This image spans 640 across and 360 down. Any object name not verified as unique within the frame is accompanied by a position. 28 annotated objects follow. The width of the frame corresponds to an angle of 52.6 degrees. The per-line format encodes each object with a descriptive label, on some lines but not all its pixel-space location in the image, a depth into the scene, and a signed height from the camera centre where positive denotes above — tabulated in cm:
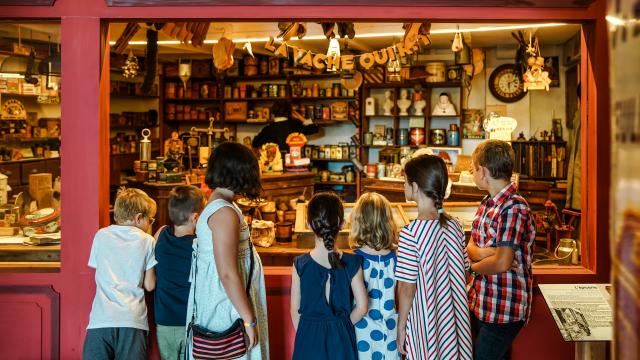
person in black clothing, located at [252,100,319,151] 948 +64
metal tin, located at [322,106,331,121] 1033 +88
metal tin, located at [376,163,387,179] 899 -2
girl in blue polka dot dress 291 -50
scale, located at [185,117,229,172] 829 +43
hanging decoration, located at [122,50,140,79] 699 +110
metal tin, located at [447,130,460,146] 945 +46
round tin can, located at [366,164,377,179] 909 -2
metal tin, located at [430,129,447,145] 952 +48
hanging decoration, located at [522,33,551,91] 719 +106
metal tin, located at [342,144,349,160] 1038 +31
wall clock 935 +126
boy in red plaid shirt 280 -38
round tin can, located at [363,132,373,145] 1006 +49
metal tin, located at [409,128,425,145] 962 +50
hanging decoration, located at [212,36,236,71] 599 +108
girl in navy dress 279 -54
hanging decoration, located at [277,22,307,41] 505 +110
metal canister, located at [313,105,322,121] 1034 +90
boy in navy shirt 309 -48
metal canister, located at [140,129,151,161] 755 +23
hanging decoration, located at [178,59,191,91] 880 +134
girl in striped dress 270 -44
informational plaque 259 -59
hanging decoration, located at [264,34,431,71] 521 +96
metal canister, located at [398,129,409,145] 977 +49
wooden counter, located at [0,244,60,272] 353 -50
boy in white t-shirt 311 -57
